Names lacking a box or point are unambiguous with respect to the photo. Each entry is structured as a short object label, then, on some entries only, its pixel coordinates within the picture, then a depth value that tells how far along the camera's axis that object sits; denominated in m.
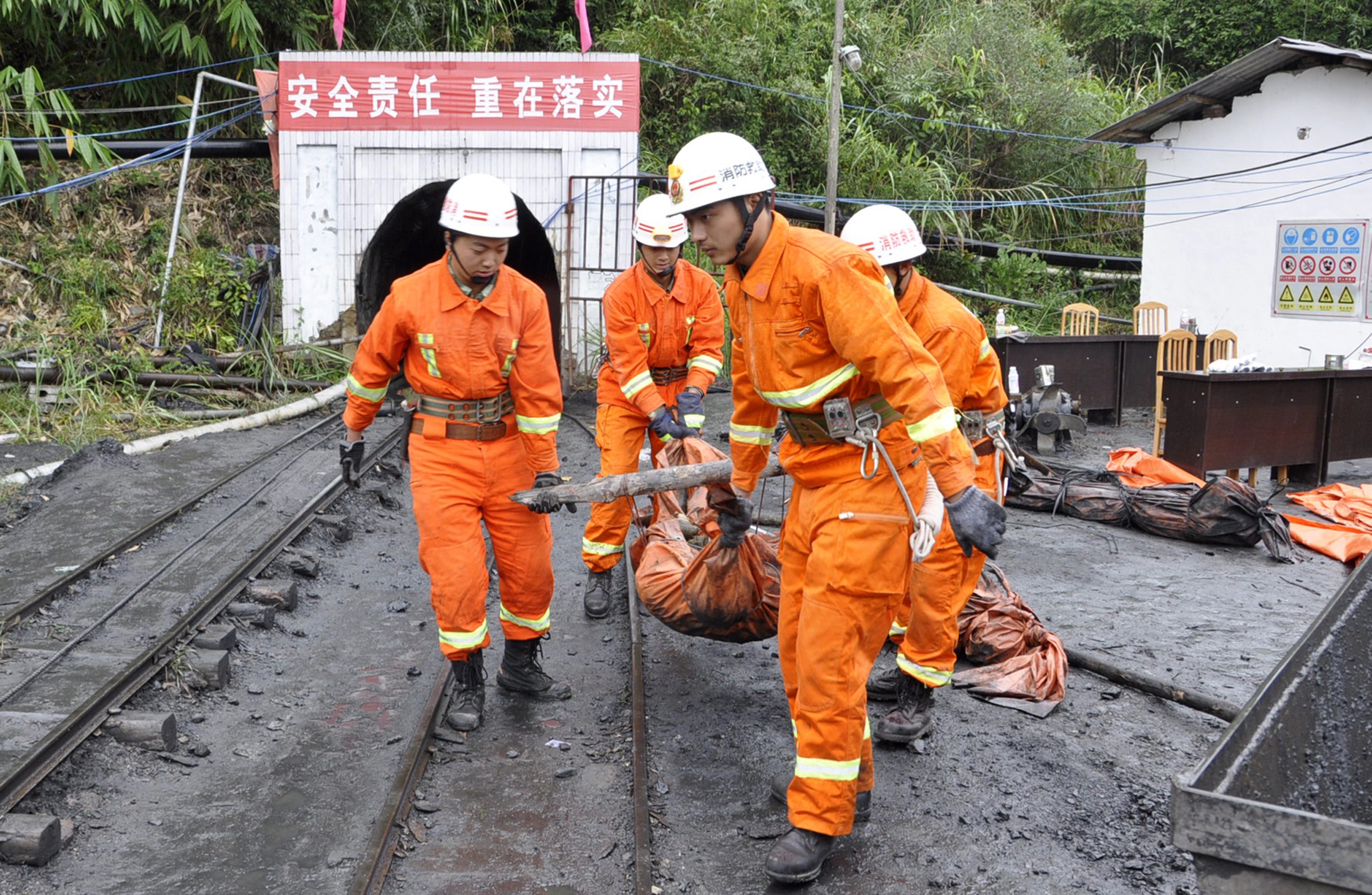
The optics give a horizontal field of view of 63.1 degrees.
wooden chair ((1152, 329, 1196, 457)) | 11.27
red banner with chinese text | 13.02
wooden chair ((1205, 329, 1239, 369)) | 11.77
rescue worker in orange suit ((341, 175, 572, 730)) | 4.41
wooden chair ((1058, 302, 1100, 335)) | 14.20
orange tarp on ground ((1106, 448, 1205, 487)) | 9.02
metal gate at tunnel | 13.25
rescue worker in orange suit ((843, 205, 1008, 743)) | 4.36
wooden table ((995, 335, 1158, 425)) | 12.28
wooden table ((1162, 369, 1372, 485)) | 9.23
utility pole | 13.50
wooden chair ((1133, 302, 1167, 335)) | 15.24
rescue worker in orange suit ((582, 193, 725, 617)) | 5.78
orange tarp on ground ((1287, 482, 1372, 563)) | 7.91
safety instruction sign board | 13.59
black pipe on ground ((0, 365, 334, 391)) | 10.53
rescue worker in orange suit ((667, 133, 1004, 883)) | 3.23
